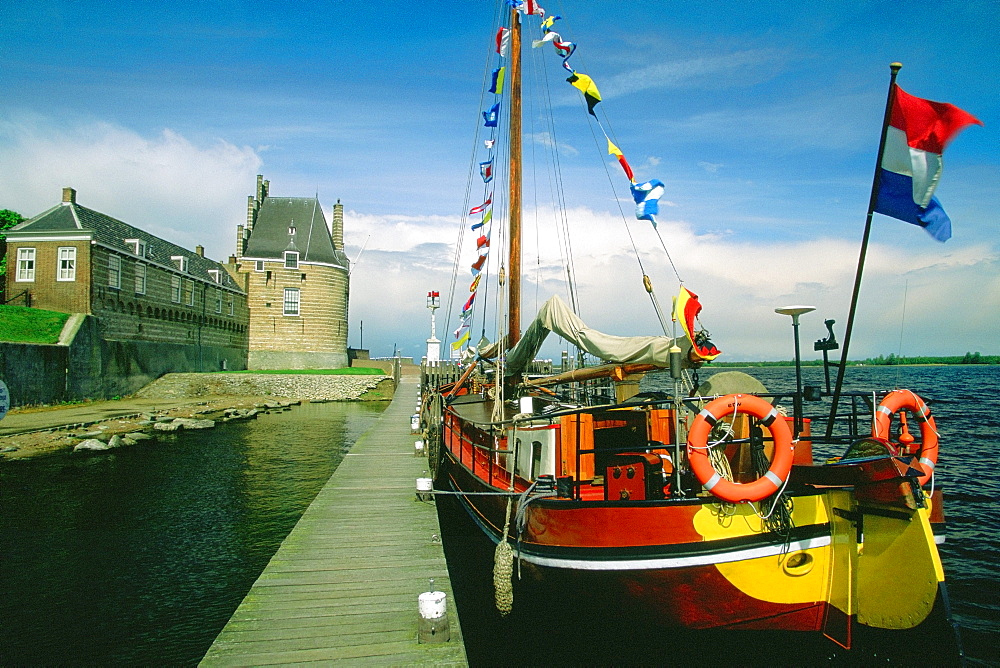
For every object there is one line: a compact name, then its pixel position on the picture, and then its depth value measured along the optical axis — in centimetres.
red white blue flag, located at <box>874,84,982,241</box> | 560
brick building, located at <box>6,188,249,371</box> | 3188
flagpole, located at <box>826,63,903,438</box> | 569
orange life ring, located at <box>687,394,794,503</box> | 532
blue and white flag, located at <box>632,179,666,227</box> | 876
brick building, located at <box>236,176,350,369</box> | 5188
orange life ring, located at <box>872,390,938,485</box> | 596
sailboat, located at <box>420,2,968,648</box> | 529
